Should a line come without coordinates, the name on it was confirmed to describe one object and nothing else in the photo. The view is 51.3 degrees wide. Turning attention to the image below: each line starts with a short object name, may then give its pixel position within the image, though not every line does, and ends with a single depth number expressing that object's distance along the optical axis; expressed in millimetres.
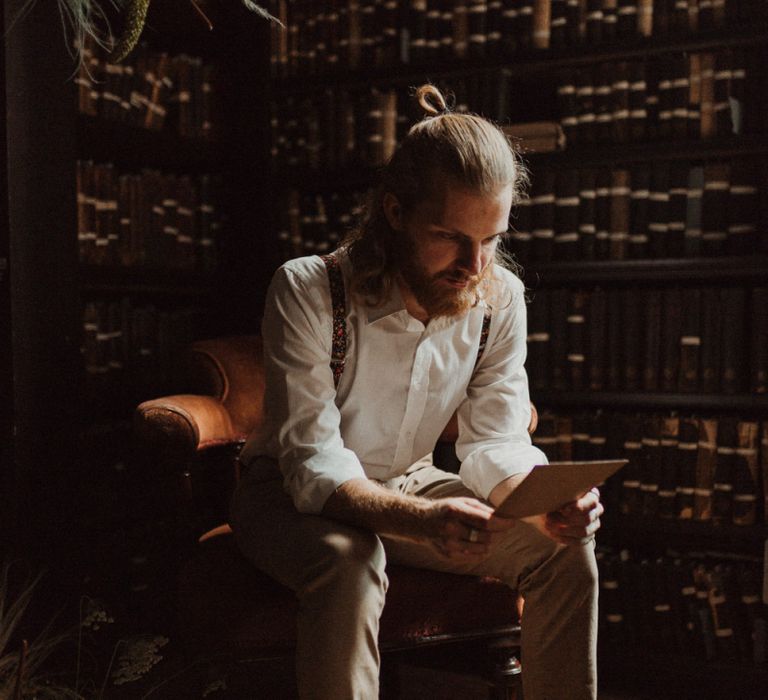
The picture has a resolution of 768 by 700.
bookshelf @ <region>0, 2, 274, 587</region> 1902
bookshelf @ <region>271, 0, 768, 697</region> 2045
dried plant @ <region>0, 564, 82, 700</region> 808
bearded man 1061
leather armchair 1196
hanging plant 925
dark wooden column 1872
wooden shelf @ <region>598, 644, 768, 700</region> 2021
